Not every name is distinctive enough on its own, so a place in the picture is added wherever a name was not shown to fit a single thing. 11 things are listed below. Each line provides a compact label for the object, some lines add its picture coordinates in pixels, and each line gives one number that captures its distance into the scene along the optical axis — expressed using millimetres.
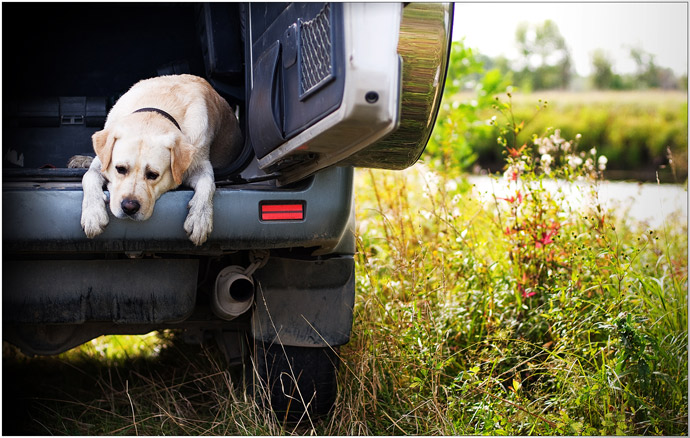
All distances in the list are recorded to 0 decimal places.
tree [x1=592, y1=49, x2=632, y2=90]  29681
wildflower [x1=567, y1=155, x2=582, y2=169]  3837
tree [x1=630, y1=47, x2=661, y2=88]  23203
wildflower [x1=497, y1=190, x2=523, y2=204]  3775
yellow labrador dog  2498
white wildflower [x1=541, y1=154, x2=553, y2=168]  3794
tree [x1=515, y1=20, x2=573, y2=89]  30953
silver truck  2061
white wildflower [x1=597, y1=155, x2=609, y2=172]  3855
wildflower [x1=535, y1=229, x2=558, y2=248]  3709
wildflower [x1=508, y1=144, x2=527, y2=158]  3810
